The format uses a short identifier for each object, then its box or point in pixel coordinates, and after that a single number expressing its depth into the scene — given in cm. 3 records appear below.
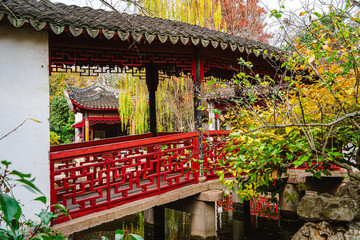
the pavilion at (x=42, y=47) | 317
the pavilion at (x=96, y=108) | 1434
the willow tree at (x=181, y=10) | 914
